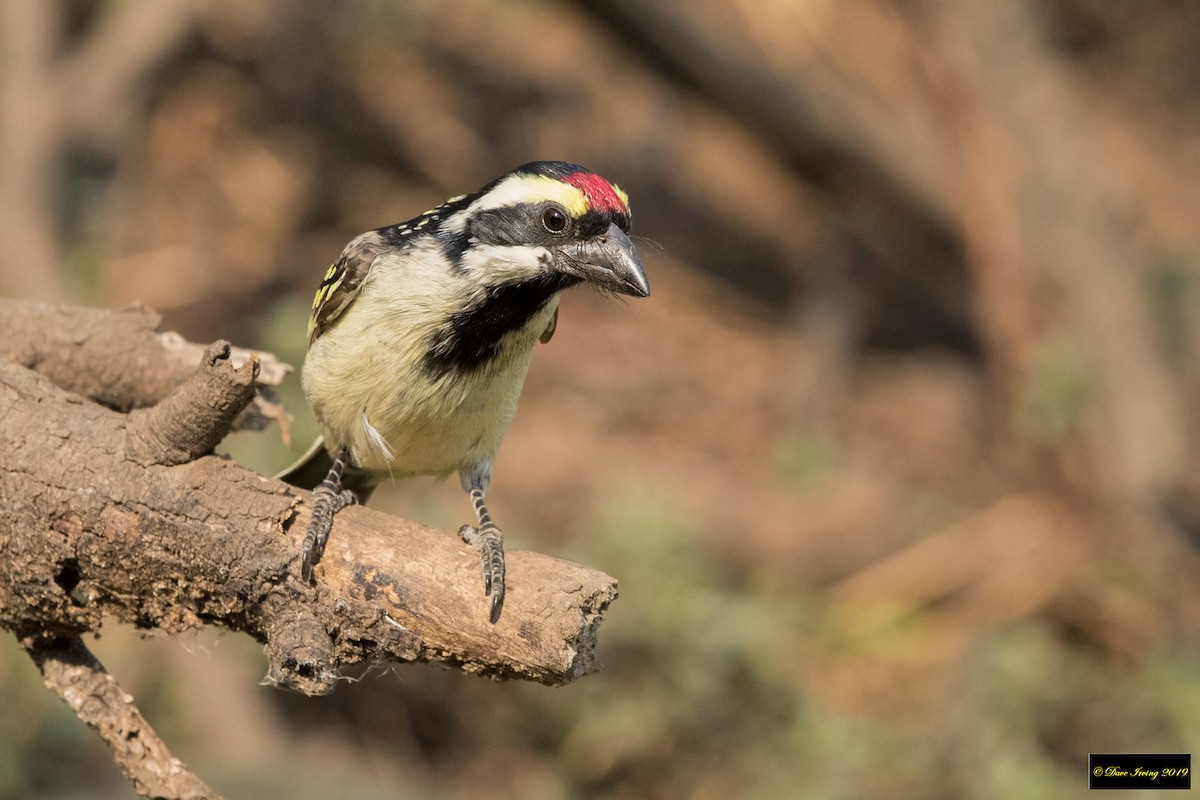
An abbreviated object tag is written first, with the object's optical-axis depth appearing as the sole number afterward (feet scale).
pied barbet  23.22
